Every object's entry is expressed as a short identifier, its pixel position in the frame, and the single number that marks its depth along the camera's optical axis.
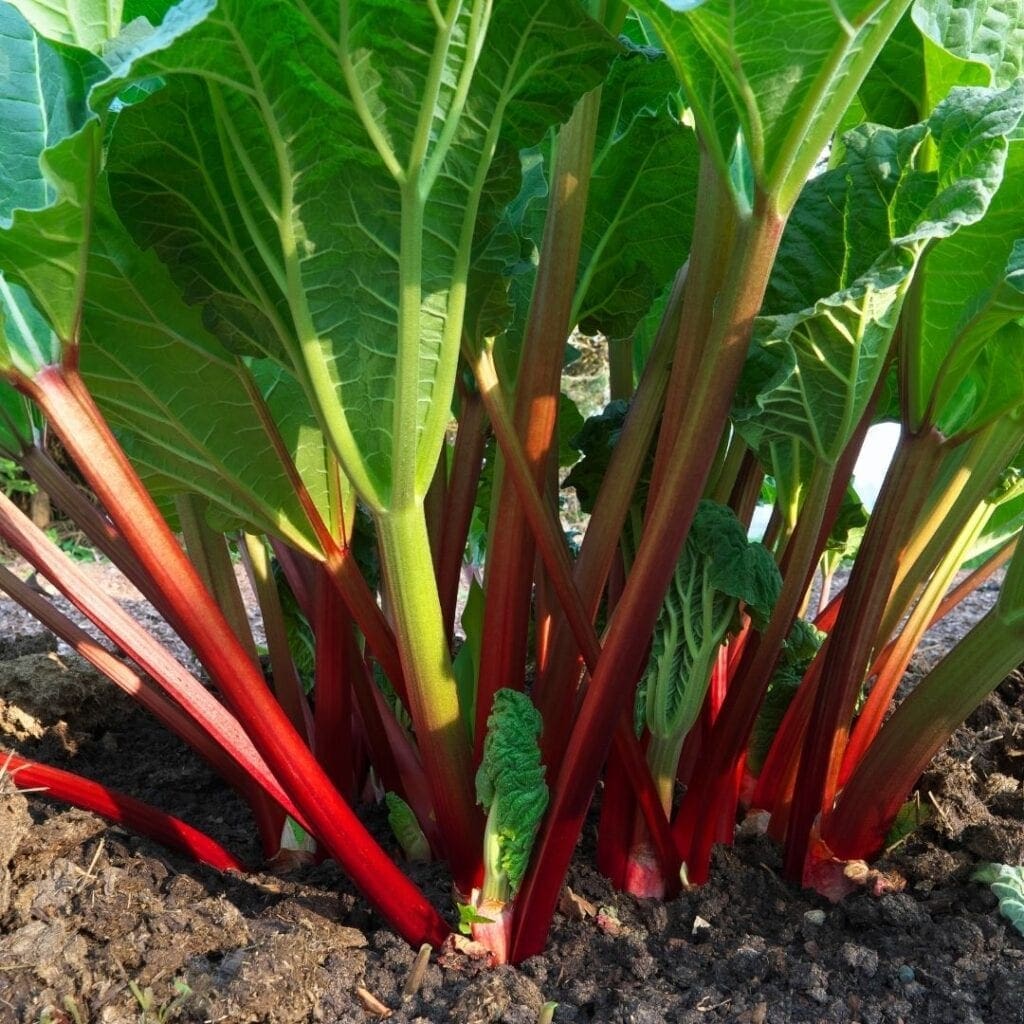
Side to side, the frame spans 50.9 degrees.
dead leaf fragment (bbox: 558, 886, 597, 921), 0.55
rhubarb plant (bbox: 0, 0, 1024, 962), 0.40
